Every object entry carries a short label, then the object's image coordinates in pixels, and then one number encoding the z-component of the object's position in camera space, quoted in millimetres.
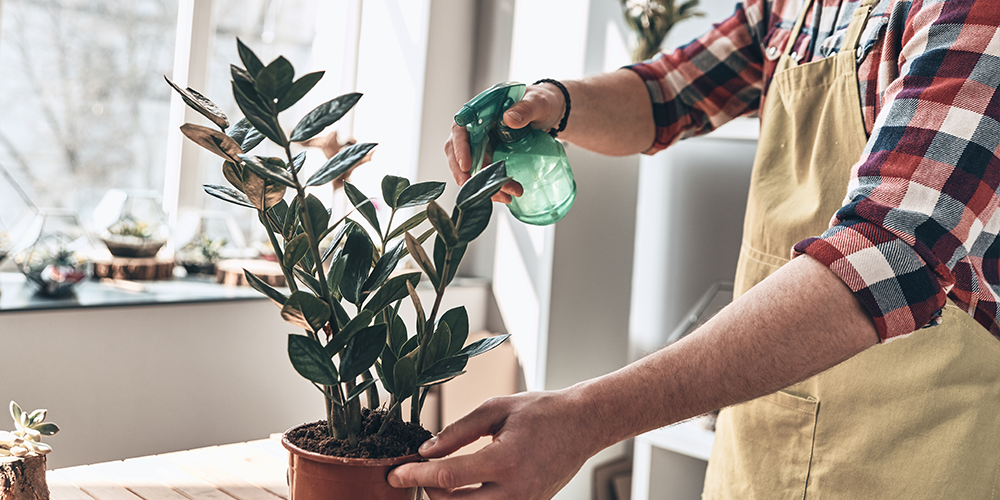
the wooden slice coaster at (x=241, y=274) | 1937
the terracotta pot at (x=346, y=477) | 547
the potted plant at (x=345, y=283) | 528
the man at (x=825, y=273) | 600
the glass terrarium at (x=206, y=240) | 2053
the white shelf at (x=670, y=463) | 1704
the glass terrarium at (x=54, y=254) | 1599
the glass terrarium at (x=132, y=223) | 1895
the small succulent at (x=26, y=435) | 751
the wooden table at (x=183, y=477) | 863
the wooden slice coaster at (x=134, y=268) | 1862
